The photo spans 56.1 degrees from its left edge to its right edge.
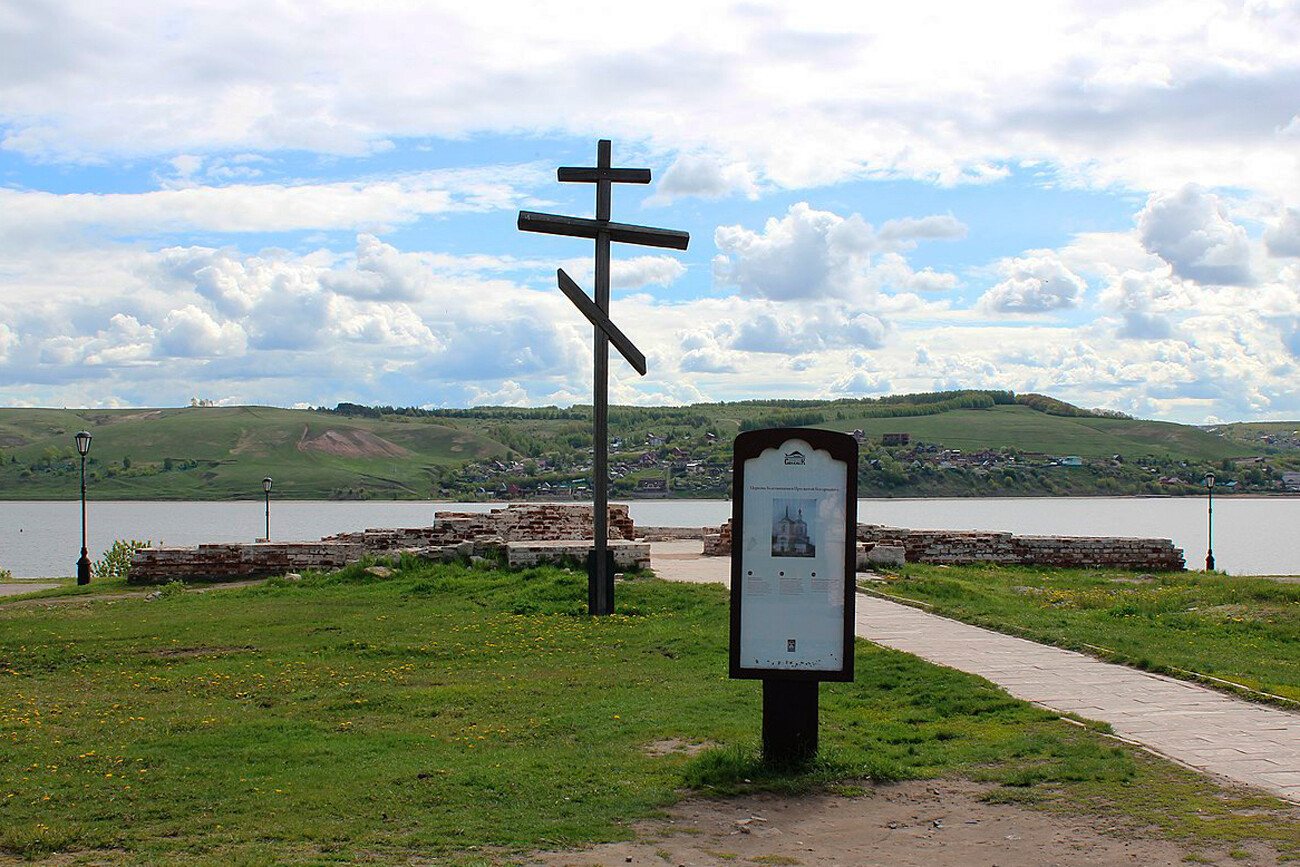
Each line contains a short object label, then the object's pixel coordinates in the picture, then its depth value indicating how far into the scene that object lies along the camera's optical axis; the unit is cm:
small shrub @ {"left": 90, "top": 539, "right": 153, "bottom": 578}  2652
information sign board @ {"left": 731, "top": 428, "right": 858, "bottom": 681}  709
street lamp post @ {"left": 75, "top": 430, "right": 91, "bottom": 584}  2211
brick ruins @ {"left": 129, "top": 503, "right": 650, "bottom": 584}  1980
